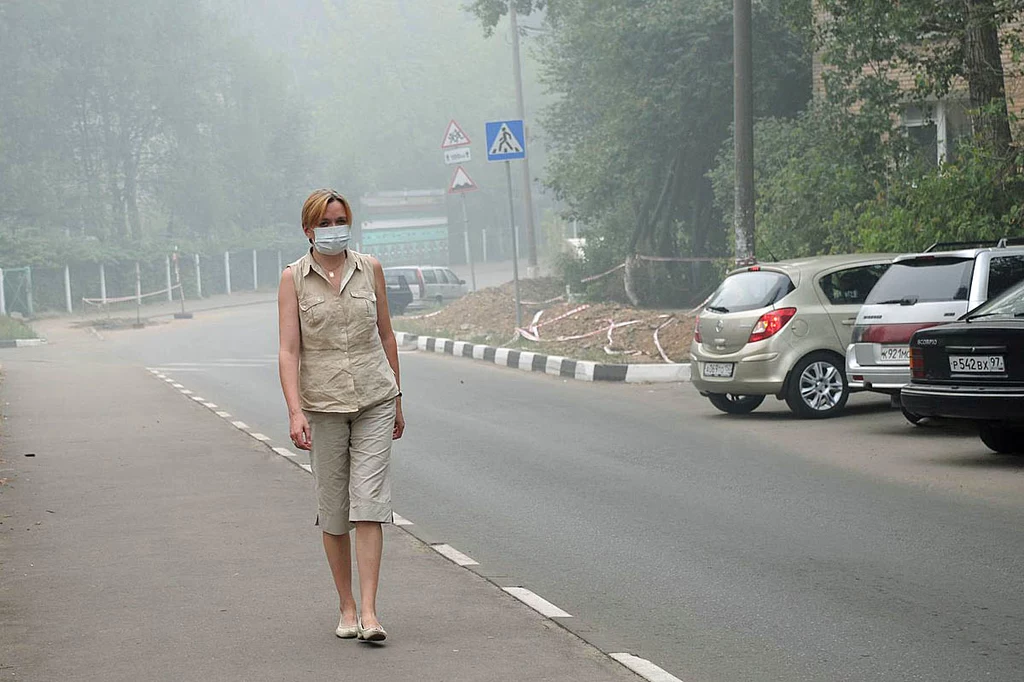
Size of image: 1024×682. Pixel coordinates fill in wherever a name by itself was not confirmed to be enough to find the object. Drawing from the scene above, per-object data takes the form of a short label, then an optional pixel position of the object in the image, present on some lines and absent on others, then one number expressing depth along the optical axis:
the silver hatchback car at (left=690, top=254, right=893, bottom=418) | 14.26
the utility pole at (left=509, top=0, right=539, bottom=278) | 41.88
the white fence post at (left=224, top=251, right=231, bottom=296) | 67.22
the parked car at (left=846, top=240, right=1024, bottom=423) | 12.77
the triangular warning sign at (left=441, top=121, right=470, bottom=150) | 31.45
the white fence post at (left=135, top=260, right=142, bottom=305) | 55.25
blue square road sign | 25.05
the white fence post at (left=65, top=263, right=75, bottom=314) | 54.06
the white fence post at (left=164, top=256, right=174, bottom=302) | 59.37
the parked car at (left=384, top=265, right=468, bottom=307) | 47.09
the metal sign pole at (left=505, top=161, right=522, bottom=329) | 26.09
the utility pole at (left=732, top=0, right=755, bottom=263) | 19.62
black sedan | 10.51
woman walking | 6.16
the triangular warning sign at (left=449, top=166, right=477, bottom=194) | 32.22
